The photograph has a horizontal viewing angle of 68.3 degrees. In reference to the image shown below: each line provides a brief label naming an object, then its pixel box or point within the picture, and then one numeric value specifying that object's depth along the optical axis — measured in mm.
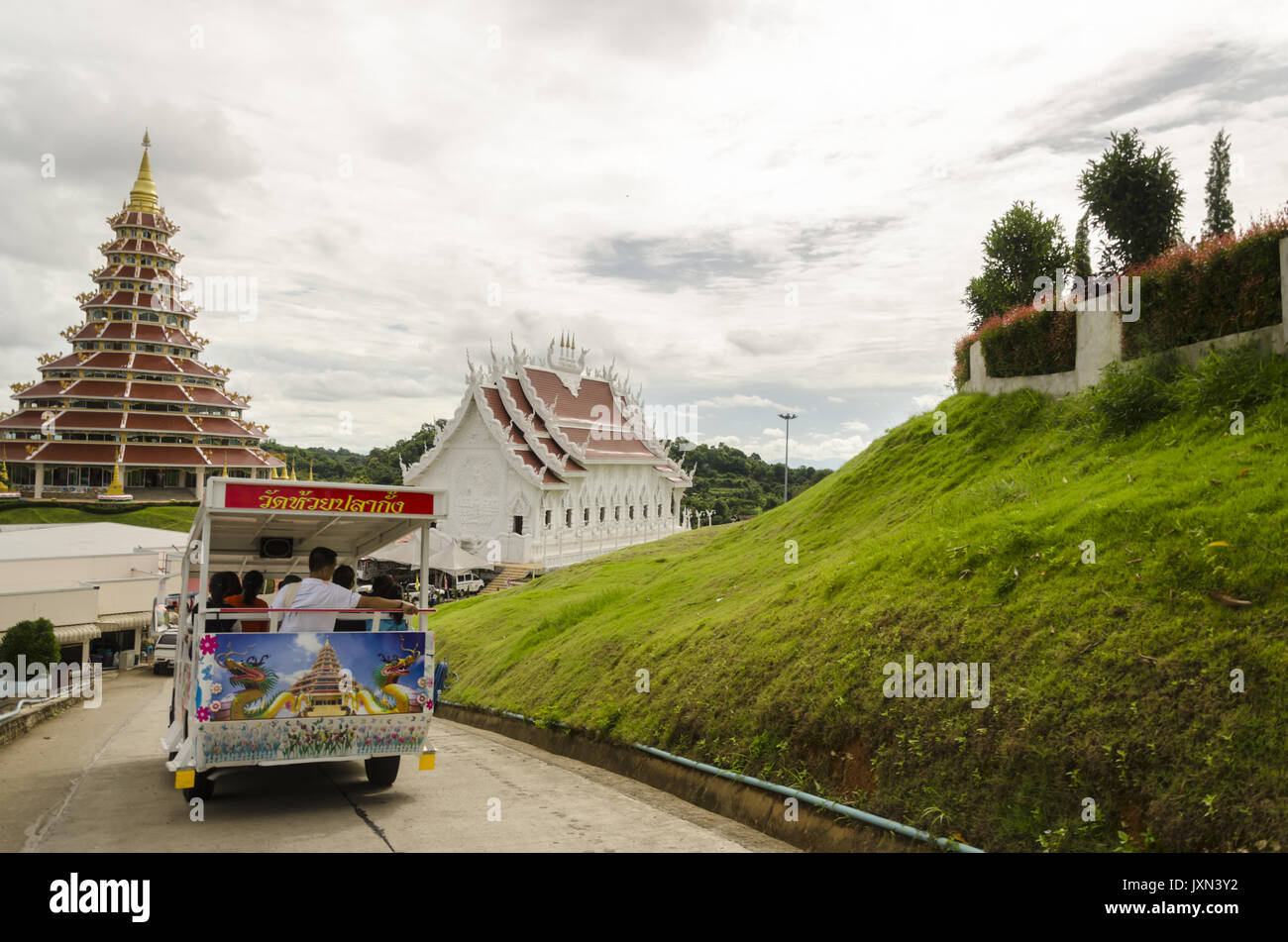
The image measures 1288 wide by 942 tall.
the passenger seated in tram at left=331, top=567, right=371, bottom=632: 8672
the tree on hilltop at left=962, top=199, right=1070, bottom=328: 31266
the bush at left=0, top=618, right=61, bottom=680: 28234
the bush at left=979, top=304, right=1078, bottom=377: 14469
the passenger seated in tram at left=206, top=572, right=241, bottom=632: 8867
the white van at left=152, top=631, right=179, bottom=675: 33462
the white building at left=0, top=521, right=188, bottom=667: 32219
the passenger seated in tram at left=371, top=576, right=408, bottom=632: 8839
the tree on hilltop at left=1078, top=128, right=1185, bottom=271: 19969
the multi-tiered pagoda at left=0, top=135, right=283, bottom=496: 60031
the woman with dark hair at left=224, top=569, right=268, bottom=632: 8578
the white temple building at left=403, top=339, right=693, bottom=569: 48094
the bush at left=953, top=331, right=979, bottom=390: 18609
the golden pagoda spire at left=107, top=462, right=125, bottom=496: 59750
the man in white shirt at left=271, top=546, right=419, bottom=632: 8312
